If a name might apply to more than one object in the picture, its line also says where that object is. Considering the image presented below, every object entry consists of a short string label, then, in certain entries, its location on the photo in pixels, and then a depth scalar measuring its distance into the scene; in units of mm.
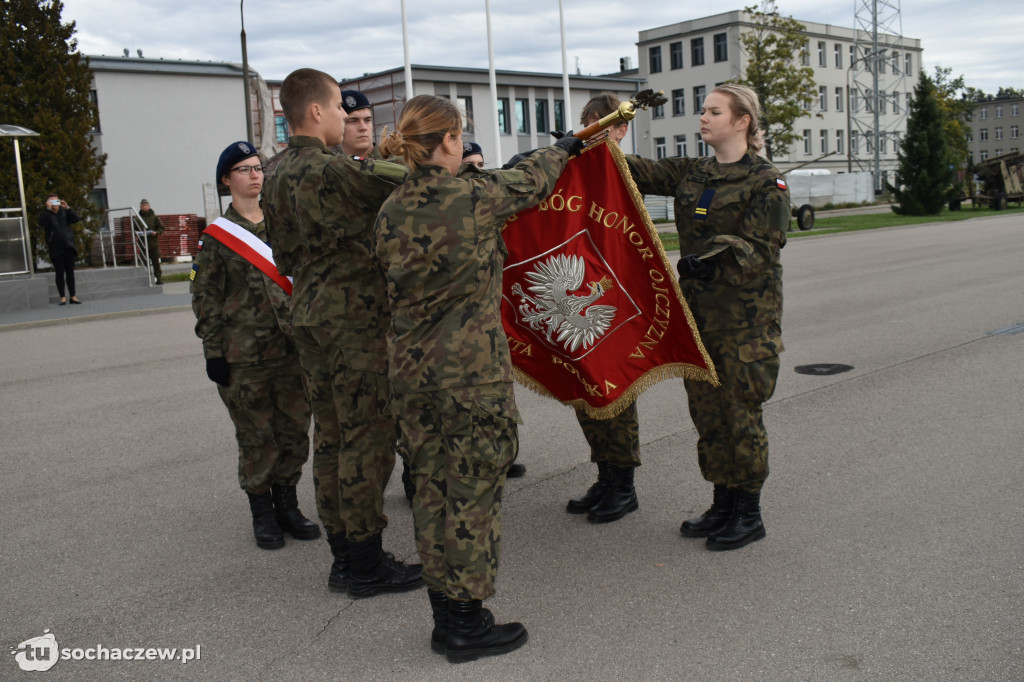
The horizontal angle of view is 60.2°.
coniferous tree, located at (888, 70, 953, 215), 36406
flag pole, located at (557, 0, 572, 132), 29767
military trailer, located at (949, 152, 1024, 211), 38250
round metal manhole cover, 7802
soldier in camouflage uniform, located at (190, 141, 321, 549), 4293
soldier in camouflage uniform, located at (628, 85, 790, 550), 4012
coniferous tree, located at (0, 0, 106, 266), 19219
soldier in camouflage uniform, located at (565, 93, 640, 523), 4551
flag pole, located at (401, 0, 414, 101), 24922
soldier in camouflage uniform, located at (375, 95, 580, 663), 3096
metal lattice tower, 71625
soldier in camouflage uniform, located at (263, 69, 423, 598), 3492
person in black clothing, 15875
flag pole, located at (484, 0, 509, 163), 28773
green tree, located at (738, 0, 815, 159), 44375
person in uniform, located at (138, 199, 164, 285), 20266
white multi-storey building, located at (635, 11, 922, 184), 65812
